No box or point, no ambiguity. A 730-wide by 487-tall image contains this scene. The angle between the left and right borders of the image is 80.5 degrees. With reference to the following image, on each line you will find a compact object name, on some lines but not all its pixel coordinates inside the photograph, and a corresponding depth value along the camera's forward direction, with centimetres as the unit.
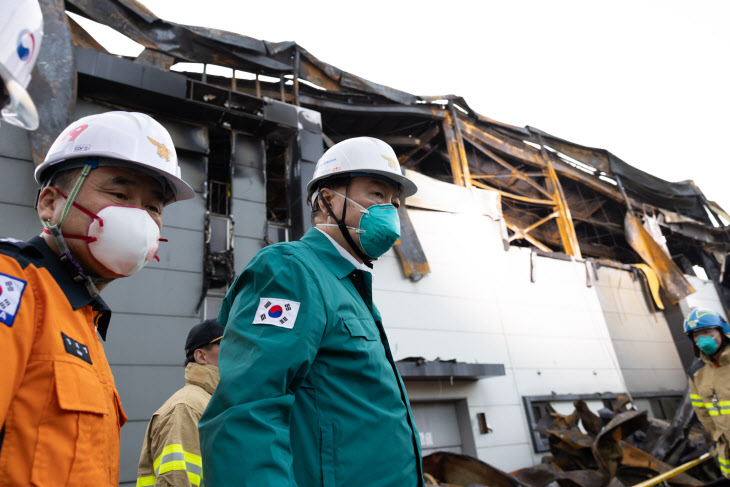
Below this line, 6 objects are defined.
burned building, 595
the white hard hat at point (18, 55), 84
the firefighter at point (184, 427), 227
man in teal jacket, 118
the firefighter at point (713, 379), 490
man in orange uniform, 94
